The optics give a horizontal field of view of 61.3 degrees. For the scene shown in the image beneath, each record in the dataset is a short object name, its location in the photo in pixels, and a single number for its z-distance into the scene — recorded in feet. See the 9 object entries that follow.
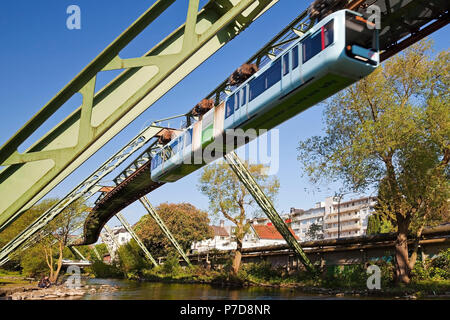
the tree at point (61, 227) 108.99
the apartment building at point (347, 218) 352.28
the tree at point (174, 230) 193.16
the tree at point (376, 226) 166.30
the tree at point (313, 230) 303.31
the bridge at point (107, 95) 15.65
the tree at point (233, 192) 116.26
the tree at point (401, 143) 68.95
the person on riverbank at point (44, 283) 97.25
